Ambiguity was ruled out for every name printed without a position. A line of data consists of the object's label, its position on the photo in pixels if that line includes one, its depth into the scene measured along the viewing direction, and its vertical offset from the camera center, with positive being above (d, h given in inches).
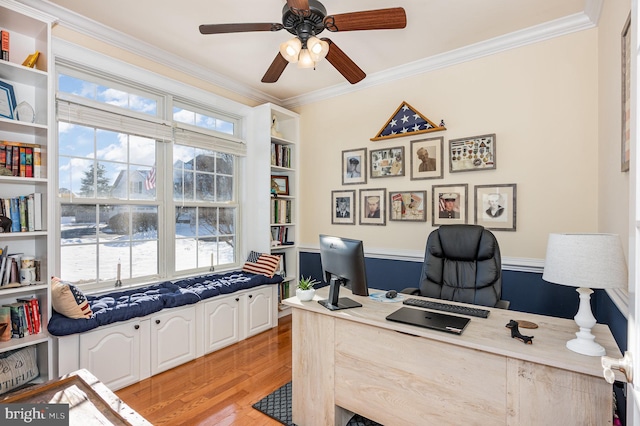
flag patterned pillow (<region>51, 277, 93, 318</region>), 84.2 -23.9
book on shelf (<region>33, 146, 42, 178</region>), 84.9 +13.2
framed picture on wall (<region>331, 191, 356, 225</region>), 145.3 +1.7
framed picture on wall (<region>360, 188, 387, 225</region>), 136.6 +2.0
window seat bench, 86.4 -36.6
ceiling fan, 71.0 +43.5
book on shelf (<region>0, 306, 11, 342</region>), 79.1 -27.2
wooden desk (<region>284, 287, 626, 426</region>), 47.9 -28.9
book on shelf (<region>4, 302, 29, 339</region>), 81.5 -28.2
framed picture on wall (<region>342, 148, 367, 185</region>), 141.7 +20.0
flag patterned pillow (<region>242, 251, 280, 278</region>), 140.4 -23.8
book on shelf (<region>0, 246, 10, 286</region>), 79.7 -12.9
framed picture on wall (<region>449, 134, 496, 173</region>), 112.0 +20.6
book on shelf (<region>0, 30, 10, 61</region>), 80.5 +42.0
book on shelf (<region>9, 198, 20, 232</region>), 81.5 -1.0
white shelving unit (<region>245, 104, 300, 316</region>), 147.0 +12.1
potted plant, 78.6 -19.9
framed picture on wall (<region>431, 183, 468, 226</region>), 117.3 +2.5
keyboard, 68.3 -21.8
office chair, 86.9 -16.0
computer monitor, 70.2 -13.3
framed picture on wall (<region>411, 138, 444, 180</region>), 122.6 +20.3
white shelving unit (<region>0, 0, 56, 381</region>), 80.7 +21.2
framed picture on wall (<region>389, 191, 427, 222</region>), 126.1 +1.9
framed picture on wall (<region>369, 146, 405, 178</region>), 131.9 +20.6
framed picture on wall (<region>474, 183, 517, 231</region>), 108.4 +1.6
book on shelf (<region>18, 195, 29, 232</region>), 82.7 -0.2
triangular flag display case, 123.4 +34.4
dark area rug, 78.4 -51.5
